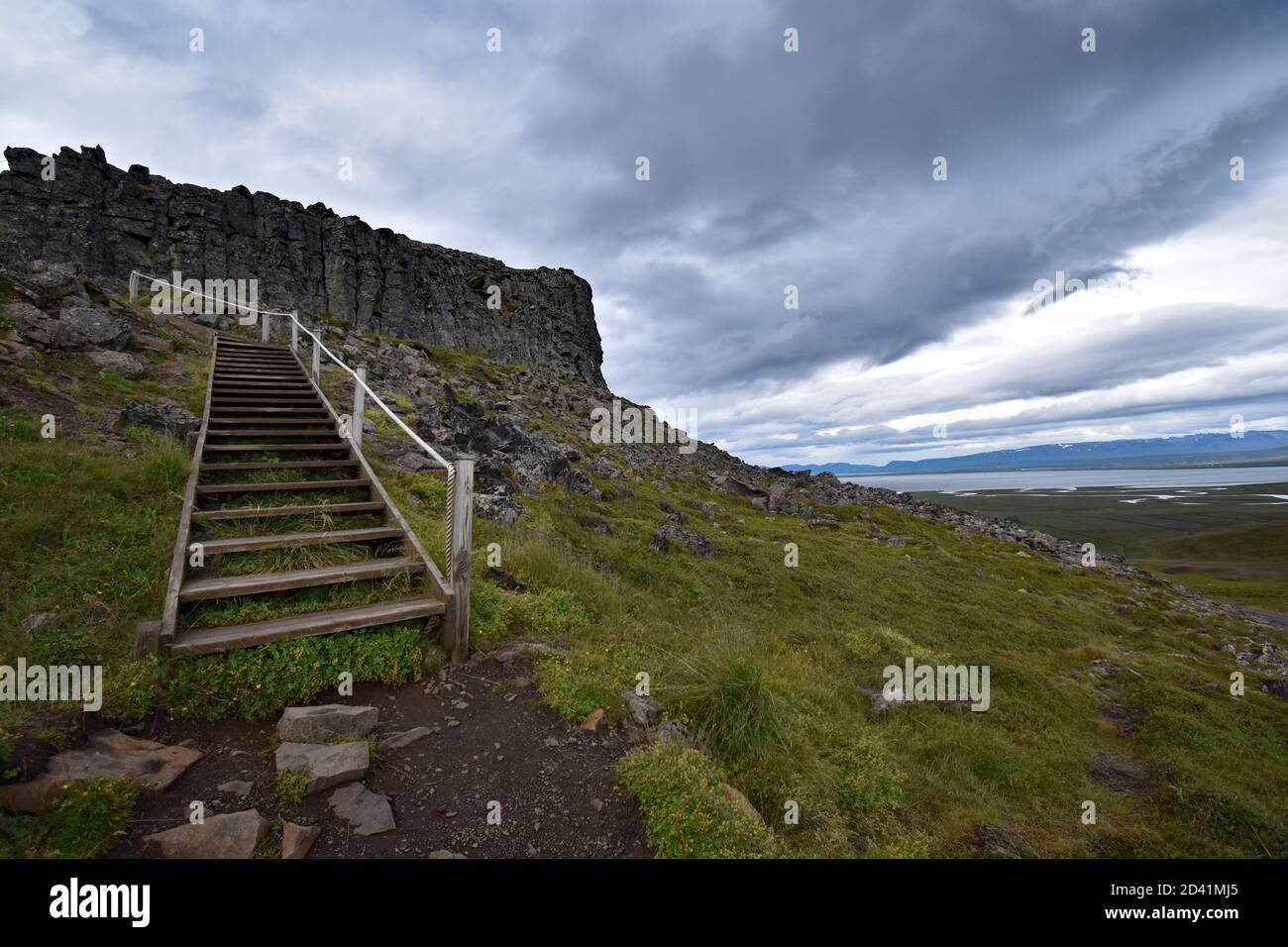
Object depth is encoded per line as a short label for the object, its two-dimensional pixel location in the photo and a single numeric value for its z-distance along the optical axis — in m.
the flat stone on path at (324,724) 4.11
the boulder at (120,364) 11.39
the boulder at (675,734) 4.66
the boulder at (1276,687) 13.66
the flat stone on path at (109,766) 3.13
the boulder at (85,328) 11.53
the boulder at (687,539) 15.48
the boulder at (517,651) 5.63
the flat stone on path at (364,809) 3.42
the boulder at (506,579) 7.42
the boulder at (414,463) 11.72
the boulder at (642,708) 4.99
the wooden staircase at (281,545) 4.91
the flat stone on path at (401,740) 4.24
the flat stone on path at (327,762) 3.70
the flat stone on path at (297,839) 3.16
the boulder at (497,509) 10.76
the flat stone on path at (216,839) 3.07
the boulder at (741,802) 3.99
